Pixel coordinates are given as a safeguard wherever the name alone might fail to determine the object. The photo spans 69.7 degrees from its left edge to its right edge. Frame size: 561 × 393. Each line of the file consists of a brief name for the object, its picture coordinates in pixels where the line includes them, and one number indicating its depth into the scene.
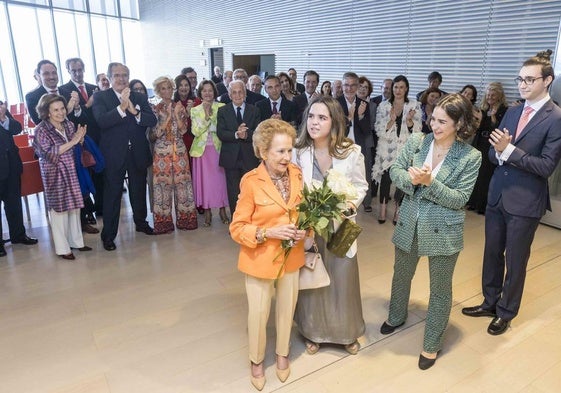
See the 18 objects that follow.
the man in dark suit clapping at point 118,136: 4.12
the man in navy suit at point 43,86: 4.55
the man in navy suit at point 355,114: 4.96
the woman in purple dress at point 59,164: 3.83
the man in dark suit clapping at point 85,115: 4.75
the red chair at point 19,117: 8.08
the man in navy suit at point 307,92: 5.64
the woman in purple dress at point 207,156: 4.73
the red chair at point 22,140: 5.45
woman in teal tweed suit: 2.36
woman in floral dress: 4.51
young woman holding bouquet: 2.44
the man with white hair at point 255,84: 6.21
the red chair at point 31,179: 4.64
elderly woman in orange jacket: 2.14
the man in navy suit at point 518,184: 2.61
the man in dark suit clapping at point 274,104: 5.28
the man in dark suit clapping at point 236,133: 4.54
